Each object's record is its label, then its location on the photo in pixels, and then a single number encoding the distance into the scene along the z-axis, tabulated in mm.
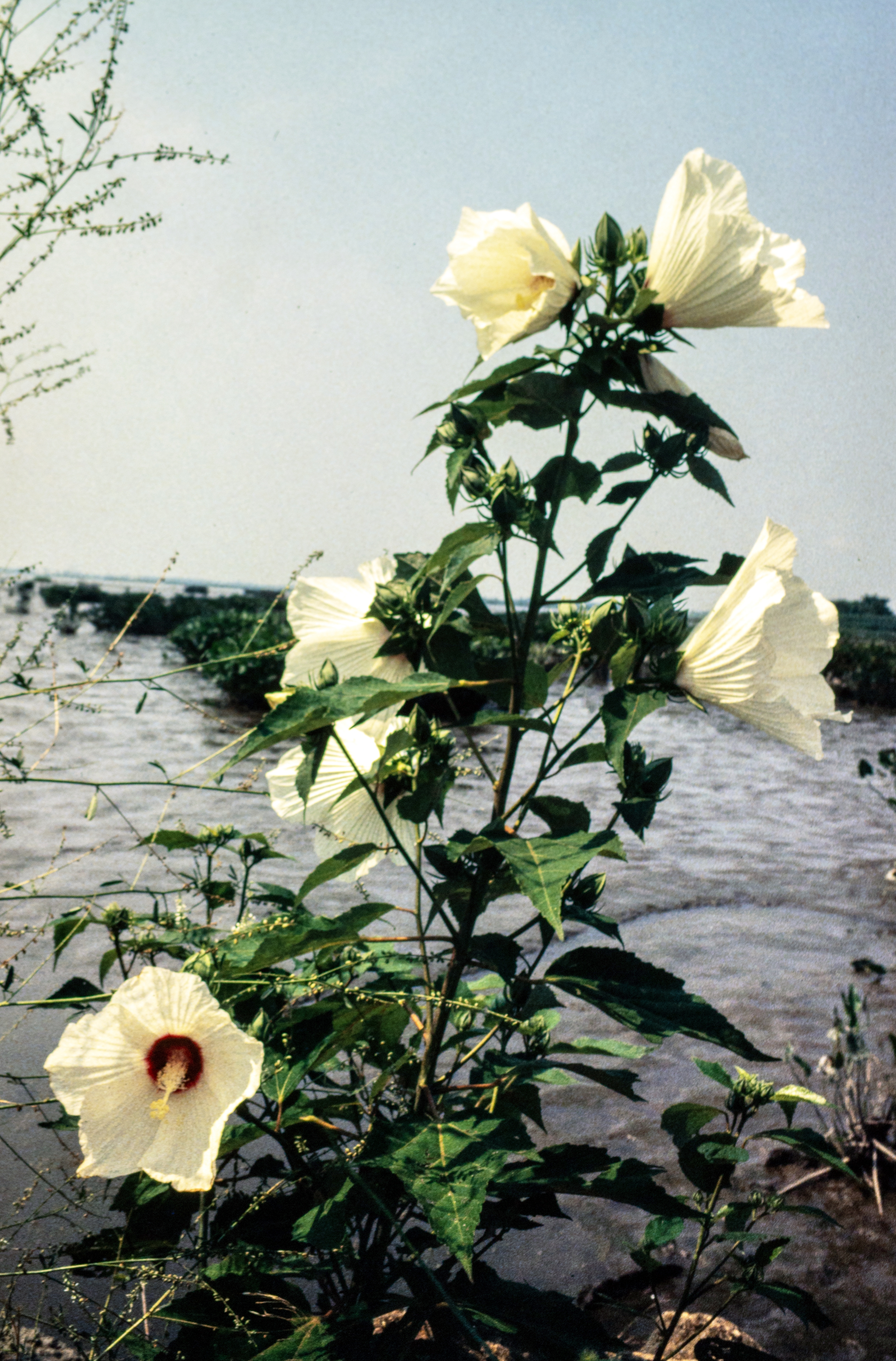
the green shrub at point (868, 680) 11969
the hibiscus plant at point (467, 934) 789
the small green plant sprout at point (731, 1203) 1042
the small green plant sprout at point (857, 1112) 1862
